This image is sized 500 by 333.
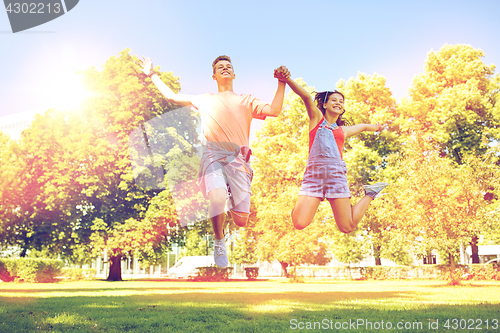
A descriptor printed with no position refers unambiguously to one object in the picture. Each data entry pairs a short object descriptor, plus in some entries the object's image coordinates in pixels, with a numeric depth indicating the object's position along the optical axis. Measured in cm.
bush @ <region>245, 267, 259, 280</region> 4762
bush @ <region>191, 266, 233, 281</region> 4138
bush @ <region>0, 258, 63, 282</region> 3403
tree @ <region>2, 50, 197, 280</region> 2539
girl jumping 519
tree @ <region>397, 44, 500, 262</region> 3116
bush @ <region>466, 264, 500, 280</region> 3209
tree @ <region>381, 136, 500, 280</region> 2208
